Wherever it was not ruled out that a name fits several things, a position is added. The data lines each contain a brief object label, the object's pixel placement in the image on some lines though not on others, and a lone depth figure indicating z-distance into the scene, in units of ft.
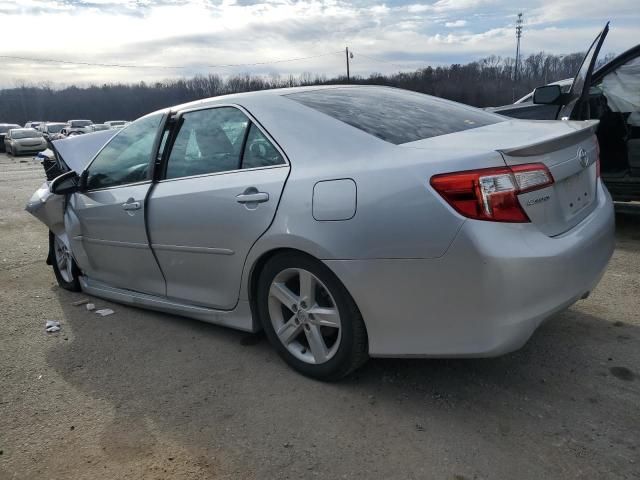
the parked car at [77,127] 115.55
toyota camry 7.29
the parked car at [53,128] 131.64
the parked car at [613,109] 16.46
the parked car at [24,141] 98.12
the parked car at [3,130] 114.77
